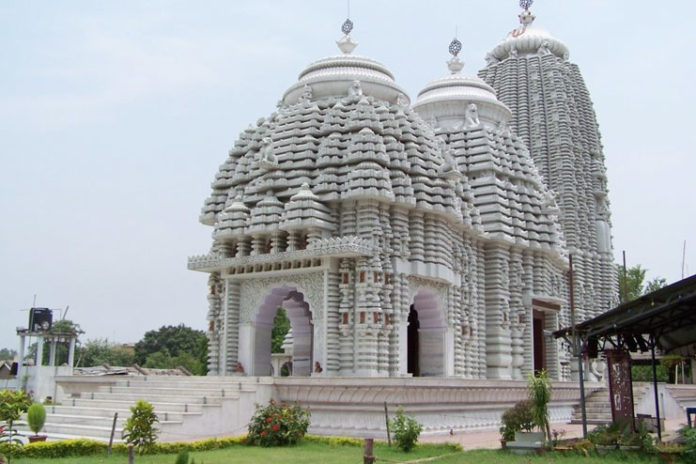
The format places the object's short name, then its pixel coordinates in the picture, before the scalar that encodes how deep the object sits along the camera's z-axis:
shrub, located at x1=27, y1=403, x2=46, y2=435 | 17.62
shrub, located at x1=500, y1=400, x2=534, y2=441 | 17.52
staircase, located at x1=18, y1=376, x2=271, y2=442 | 20.12
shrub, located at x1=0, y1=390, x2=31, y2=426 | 17.09
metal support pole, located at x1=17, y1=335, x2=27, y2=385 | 40.34
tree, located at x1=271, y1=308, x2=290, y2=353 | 58.75
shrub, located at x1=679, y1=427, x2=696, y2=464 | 13.93
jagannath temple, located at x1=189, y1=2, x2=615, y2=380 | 27.98
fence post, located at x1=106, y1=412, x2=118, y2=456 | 16.86
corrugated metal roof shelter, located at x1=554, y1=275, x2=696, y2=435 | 16.28
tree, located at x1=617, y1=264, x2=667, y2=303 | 65.62
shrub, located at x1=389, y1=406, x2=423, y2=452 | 18.20
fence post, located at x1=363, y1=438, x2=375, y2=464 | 13.58
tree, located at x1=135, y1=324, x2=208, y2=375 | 77.50
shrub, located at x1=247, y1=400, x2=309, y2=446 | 19.45
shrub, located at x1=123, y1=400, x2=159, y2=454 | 16.52
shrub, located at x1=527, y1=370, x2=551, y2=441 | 16.61
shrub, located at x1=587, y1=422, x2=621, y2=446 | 15.98
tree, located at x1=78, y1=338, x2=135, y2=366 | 78.69
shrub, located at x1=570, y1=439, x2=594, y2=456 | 15.65
